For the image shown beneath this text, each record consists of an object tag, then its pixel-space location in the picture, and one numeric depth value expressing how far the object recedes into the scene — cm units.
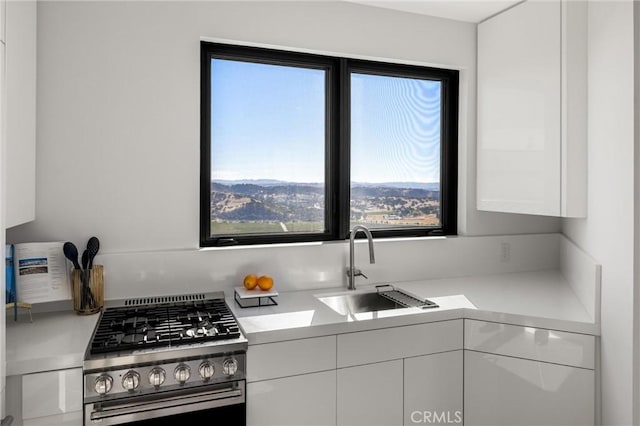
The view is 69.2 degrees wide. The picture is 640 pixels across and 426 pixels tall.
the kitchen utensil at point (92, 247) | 200
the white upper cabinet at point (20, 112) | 160
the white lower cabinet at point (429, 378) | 181
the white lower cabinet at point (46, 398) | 147
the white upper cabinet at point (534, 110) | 216
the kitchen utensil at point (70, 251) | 194
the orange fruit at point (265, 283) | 217
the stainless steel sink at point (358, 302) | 239
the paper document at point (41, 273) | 188
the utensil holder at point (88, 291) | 198
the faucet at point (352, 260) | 240
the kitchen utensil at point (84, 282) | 197
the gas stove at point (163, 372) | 153
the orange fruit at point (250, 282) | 218
